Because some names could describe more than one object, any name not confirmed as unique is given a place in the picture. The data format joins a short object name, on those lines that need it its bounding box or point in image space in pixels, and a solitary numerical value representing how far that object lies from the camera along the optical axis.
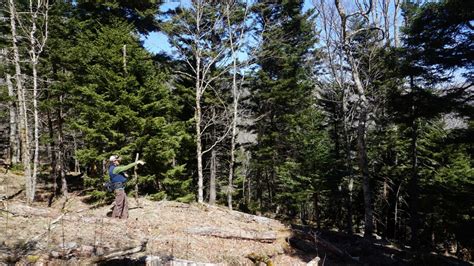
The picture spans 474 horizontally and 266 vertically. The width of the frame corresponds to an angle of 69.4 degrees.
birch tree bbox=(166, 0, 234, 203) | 16.22
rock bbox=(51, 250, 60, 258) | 6.38
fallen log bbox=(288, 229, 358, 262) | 10.66
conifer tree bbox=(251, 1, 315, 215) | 21.09
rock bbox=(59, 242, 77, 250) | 6.82
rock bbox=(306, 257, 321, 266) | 7.26
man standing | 9.79
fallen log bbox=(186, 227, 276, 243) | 10.17
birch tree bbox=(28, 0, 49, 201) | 13.41
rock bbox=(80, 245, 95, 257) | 6.74
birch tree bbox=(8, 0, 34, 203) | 12.71
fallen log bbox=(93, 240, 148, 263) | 6.61
